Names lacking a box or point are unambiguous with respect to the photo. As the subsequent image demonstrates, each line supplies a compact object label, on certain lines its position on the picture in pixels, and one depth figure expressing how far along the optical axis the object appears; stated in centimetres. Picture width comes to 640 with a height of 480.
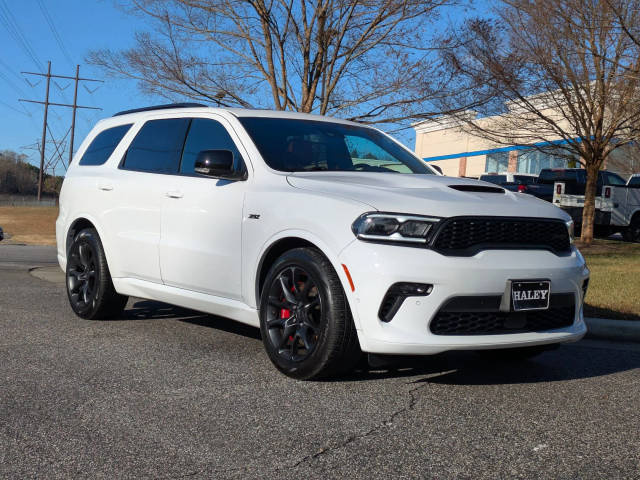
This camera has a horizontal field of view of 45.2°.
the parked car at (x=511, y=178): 2291
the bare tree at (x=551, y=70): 1227
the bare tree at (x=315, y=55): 1266
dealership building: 1470
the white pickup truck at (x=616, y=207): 2091
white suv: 432
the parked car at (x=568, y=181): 2158
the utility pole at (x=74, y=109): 6406
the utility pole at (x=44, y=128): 6506
